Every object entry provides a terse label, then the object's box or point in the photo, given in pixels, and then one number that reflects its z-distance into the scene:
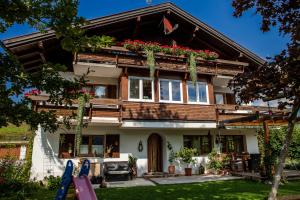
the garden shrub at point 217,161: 16.58
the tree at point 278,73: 5.02
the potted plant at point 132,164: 15.44
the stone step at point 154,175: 15.67
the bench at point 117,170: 14.11
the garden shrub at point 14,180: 10.09
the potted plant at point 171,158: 16.36
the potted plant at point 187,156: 16.25
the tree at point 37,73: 4.04
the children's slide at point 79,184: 5.75
